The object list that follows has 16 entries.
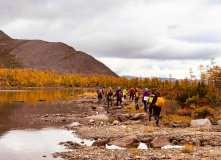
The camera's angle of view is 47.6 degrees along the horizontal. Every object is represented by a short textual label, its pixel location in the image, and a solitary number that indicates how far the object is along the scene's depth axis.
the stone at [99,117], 21.84
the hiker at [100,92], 36.69
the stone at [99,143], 13.56
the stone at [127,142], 13.43
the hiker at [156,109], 18.31
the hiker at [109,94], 31.94
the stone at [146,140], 14.29
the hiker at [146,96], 23.48
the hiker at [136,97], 27.70
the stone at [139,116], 21.78
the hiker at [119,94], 31.77
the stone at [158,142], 13.24
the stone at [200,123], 18.30
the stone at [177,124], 18.59
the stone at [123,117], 22.06
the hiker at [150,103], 19.00
